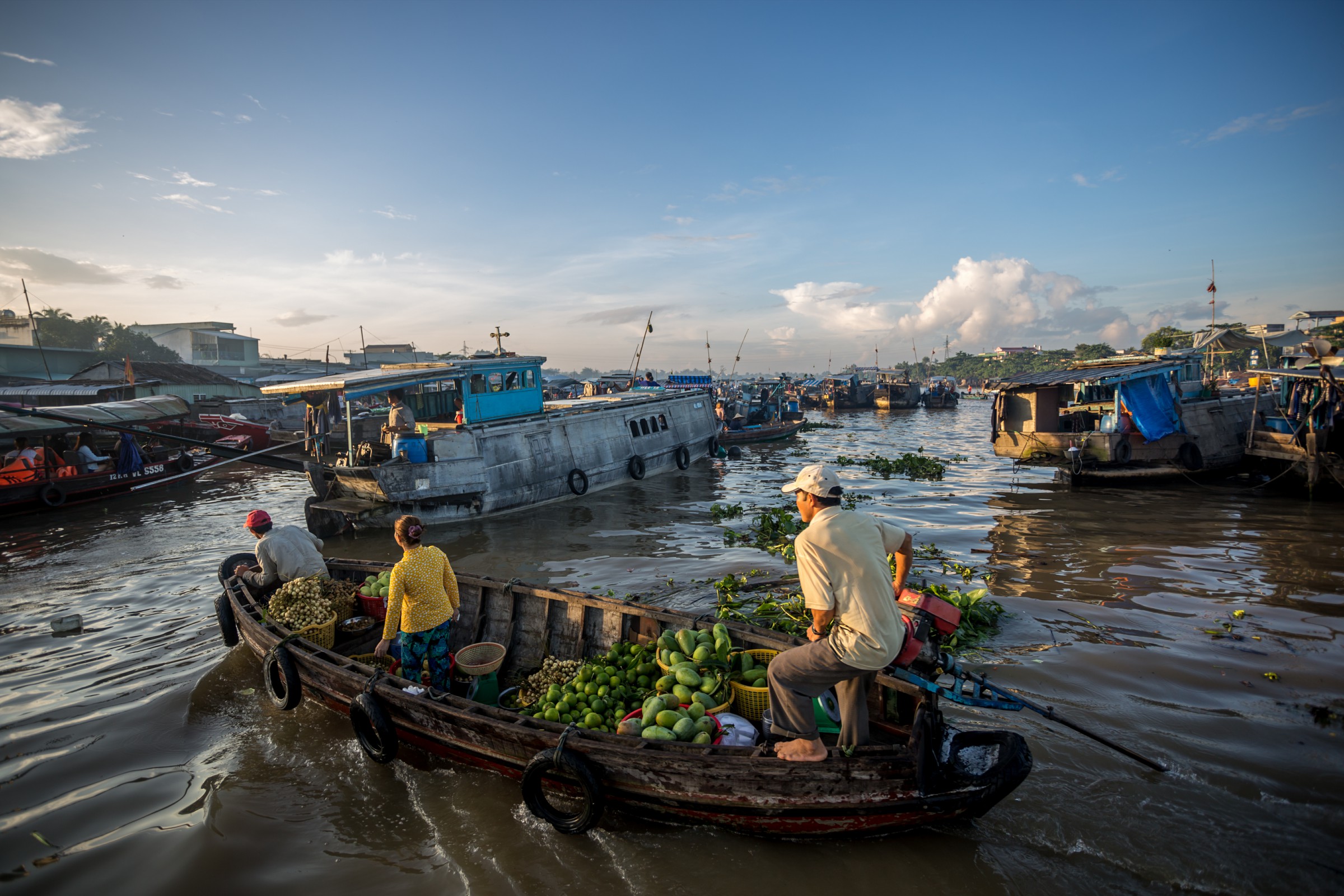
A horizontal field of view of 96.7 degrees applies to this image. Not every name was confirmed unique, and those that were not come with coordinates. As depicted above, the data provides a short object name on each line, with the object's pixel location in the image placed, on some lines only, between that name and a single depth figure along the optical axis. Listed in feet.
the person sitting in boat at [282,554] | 25.82
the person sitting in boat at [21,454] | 59.11
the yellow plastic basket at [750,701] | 16.81
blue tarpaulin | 57.98
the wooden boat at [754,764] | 13.34
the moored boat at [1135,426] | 58.03
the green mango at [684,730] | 15.20
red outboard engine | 15.44
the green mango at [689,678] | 17.04
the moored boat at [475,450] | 47.85
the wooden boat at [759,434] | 106.22
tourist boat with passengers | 55.83
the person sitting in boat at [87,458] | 64.03
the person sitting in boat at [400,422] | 51.72
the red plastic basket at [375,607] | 26.02
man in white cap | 13.04
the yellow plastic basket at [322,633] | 22.51
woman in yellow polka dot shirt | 18.92
